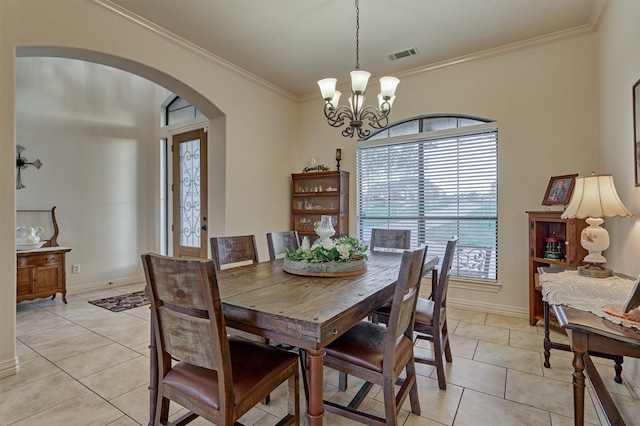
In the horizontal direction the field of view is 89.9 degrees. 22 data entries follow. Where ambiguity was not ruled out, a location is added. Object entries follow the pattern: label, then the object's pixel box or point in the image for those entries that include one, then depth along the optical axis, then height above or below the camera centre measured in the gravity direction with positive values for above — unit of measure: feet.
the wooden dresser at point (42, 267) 12.08 -2.21
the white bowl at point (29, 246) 12.42 -1.38
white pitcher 12.51 -0.96
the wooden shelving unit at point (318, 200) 14.74 +0.53
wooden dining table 4.21 -1.41
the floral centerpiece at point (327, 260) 6.84 -1.09
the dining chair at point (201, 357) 4.00 -2.03
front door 15.74 +0.88
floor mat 12.77 -3.82
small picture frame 9.96 +0.67
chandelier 8.16 +2.99
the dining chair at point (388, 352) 4.97 -2.39
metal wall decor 13.05 +1.99
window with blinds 12.42 +1.07
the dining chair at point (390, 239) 10.85 -0.99
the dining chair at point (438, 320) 7.04 -2.47
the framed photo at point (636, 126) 6.66 +1.80
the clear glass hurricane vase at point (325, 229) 7.84 -0.45
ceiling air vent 11.98 +6.00
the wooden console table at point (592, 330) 4.21 -1.57
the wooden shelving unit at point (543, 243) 9.69 -1.06
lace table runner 4.96 -1.44
